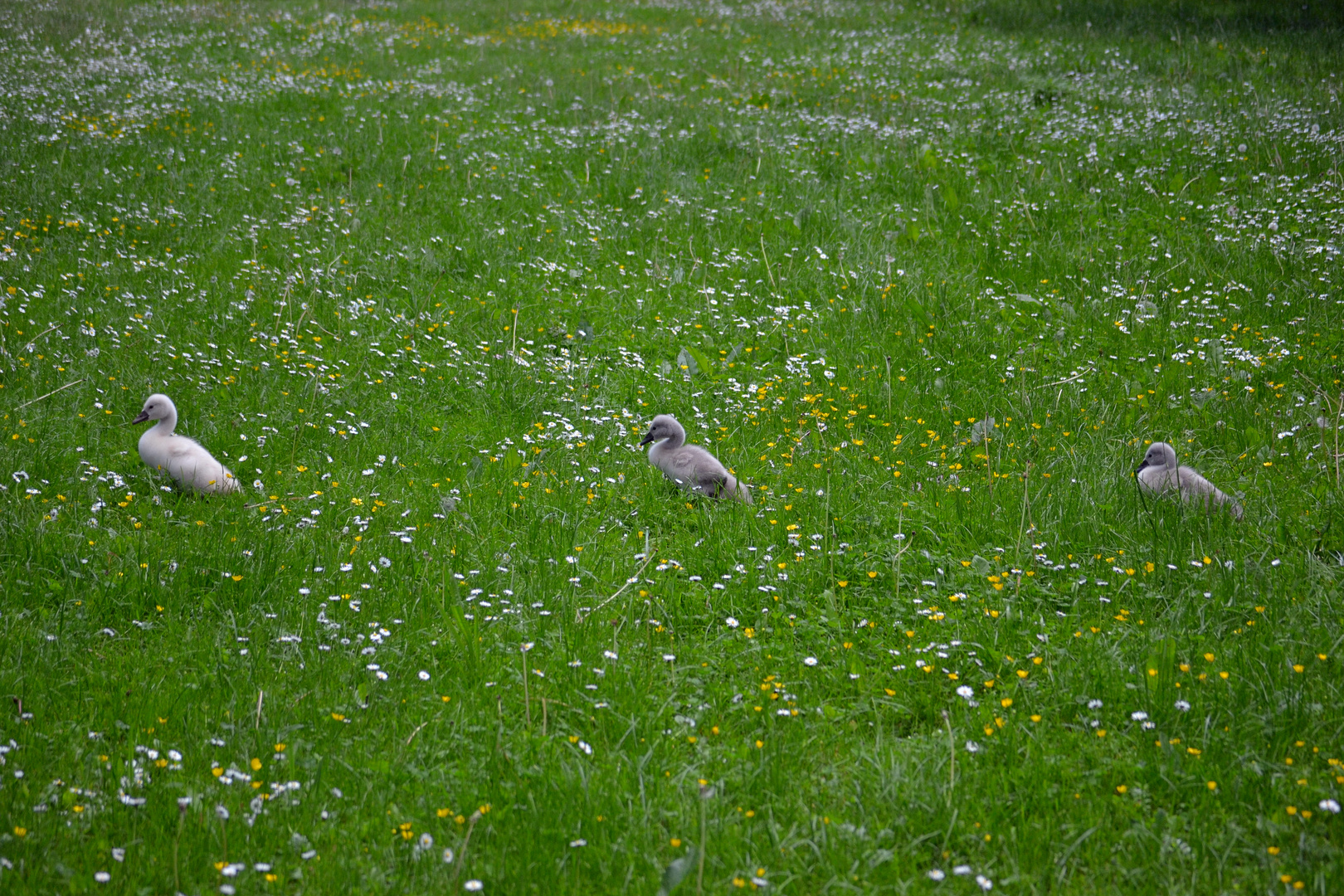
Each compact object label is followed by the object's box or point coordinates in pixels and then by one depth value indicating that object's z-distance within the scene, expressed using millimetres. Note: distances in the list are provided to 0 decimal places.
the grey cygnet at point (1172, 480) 11523
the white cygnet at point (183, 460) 11937
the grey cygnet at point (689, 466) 12422
